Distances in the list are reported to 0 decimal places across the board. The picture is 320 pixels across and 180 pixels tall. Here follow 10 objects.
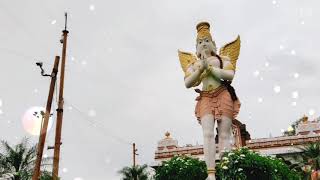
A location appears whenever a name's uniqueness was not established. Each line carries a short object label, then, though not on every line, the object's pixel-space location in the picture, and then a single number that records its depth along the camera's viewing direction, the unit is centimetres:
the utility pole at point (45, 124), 1034
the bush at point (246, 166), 1002
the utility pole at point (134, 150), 3269
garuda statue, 1098
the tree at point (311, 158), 1741
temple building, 2150
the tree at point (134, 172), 2553
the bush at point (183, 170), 1158
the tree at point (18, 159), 1722
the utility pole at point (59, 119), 1122
